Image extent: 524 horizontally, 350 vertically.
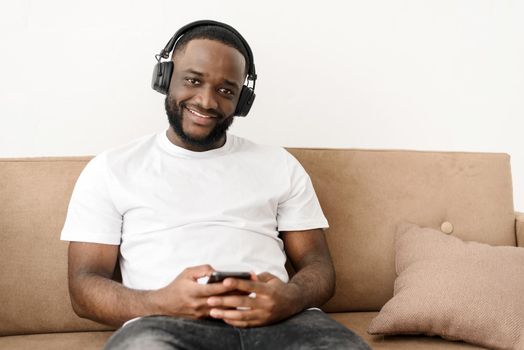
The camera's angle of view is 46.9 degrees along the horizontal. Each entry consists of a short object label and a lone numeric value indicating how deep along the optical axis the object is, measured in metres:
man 1.40
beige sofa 1.71
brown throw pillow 1.61
